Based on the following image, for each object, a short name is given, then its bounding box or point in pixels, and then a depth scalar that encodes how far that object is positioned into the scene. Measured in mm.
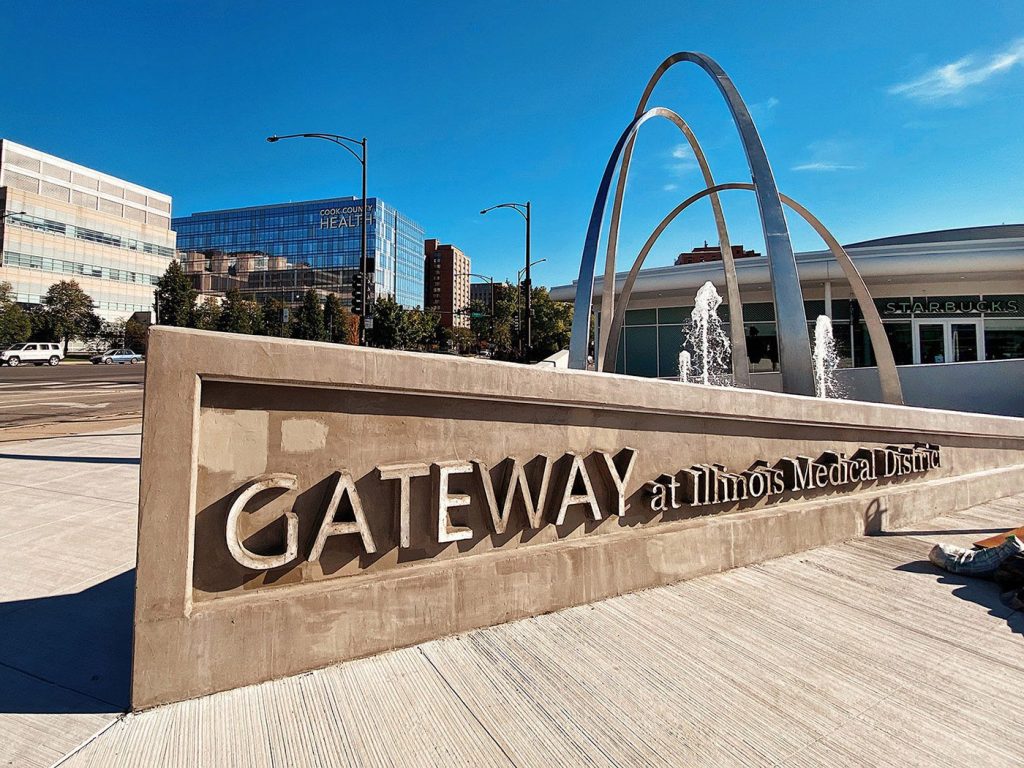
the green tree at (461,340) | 95500
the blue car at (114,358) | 57031
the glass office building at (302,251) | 121312
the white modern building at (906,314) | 21000
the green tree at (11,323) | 53528
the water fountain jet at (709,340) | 27906
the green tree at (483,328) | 82606
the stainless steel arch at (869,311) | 11422
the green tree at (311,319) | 75750
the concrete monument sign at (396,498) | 3191
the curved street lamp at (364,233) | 18203
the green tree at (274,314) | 83188
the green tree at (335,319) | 62959
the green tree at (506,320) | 73456
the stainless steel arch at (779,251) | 9516
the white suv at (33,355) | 47250
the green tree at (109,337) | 70625
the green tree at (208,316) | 69675
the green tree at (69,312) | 62281
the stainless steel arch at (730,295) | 14992
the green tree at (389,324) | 65938
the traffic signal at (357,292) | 19034
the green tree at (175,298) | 67062
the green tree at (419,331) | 69562
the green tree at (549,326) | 74875
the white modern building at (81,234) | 69625
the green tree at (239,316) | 72312
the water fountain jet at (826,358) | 21984
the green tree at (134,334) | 70125
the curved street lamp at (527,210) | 25319
